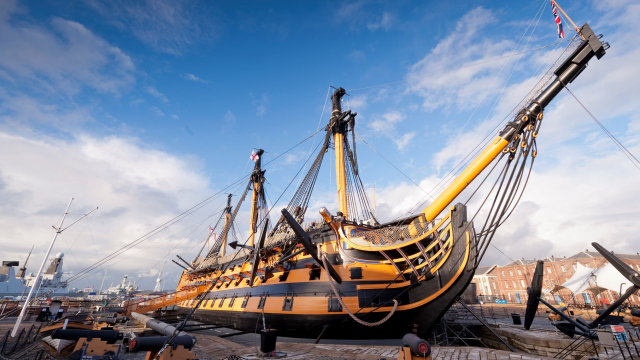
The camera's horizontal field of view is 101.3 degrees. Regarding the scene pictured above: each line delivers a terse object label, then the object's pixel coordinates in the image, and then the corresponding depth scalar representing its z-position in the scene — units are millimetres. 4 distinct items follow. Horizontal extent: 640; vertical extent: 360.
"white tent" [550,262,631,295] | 23422
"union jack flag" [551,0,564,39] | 10219
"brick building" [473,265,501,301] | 60216
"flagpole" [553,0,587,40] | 9625
